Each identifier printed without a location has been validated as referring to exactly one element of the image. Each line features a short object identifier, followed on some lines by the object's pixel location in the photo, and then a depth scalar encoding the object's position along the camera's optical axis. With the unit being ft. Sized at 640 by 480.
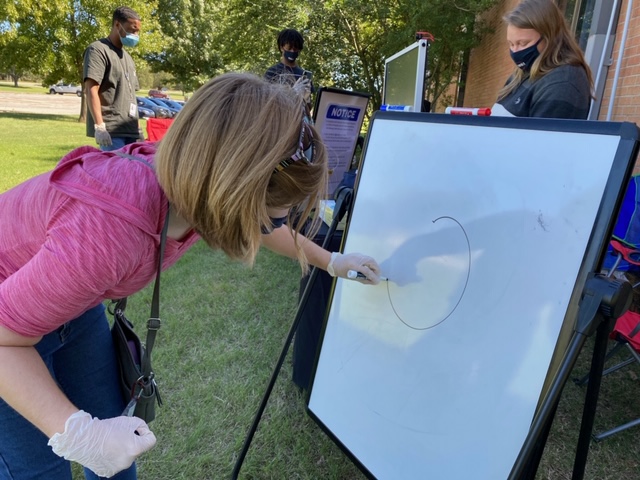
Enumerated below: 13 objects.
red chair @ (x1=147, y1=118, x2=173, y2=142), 24.52
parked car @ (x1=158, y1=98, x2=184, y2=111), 80.43
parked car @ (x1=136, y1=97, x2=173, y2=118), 71.97
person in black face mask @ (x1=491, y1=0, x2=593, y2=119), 6.30
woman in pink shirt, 2.63
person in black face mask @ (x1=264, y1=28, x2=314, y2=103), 13.07
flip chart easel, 2.89
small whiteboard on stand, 8.78
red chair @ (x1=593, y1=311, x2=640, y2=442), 6.19
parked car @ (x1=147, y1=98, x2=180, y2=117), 76.53
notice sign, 11.79
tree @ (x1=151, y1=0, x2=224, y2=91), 76.48
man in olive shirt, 11.17
